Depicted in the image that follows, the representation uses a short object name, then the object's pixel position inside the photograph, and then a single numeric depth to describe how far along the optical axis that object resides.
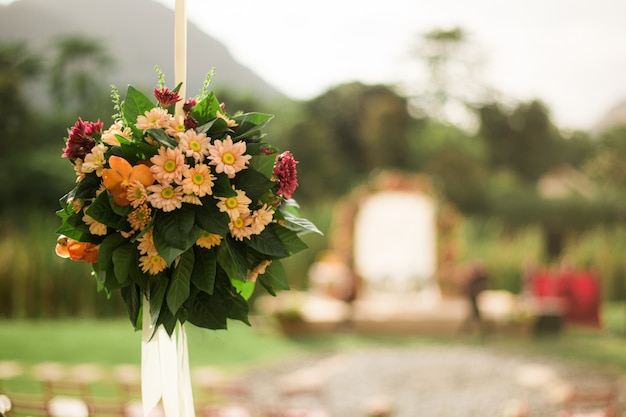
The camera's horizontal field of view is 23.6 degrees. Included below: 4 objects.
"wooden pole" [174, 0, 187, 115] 2.20
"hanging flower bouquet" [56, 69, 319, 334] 2.02
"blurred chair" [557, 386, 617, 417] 3.66
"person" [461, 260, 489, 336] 8.55
